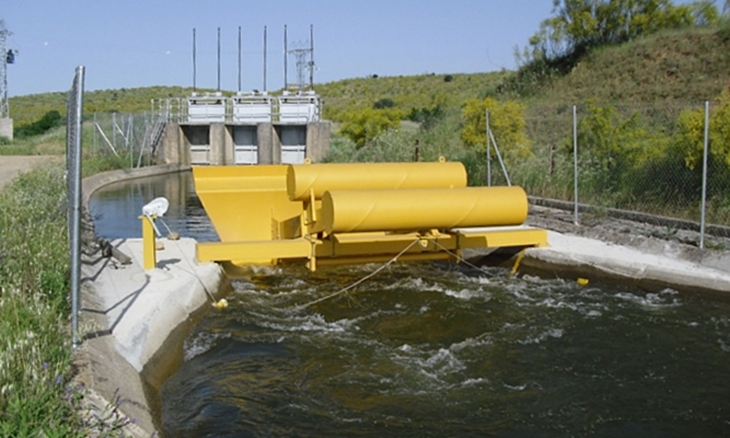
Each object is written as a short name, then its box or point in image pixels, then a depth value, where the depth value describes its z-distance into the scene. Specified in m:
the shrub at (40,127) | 44.06
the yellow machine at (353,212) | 8.42
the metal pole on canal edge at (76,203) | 5.53
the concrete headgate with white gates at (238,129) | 35.81
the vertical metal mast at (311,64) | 52.56
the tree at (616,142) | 13.76
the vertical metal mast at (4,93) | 39.83
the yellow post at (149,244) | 8.72
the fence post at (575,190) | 12.74
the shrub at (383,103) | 71.38
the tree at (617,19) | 33.28
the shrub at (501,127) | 16.08
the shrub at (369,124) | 30.47
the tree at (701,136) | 11.20
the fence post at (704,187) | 10.09
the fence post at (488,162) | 14.70
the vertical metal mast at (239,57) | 57.81
